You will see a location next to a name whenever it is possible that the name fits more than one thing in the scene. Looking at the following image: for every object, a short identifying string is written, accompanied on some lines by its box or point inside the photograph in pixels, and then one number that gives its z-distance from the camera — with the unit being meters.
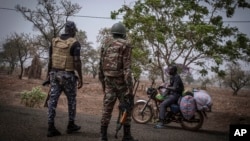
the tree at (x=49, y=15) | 32.19
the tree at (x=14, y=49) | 41.88
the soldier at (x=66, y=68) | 5.26
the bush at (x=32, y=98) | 12.62
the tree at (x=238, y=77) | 44.78
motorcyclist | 7.88
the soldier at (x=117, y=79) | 4.71
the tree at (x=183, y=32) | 11.45
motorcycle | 8.02
